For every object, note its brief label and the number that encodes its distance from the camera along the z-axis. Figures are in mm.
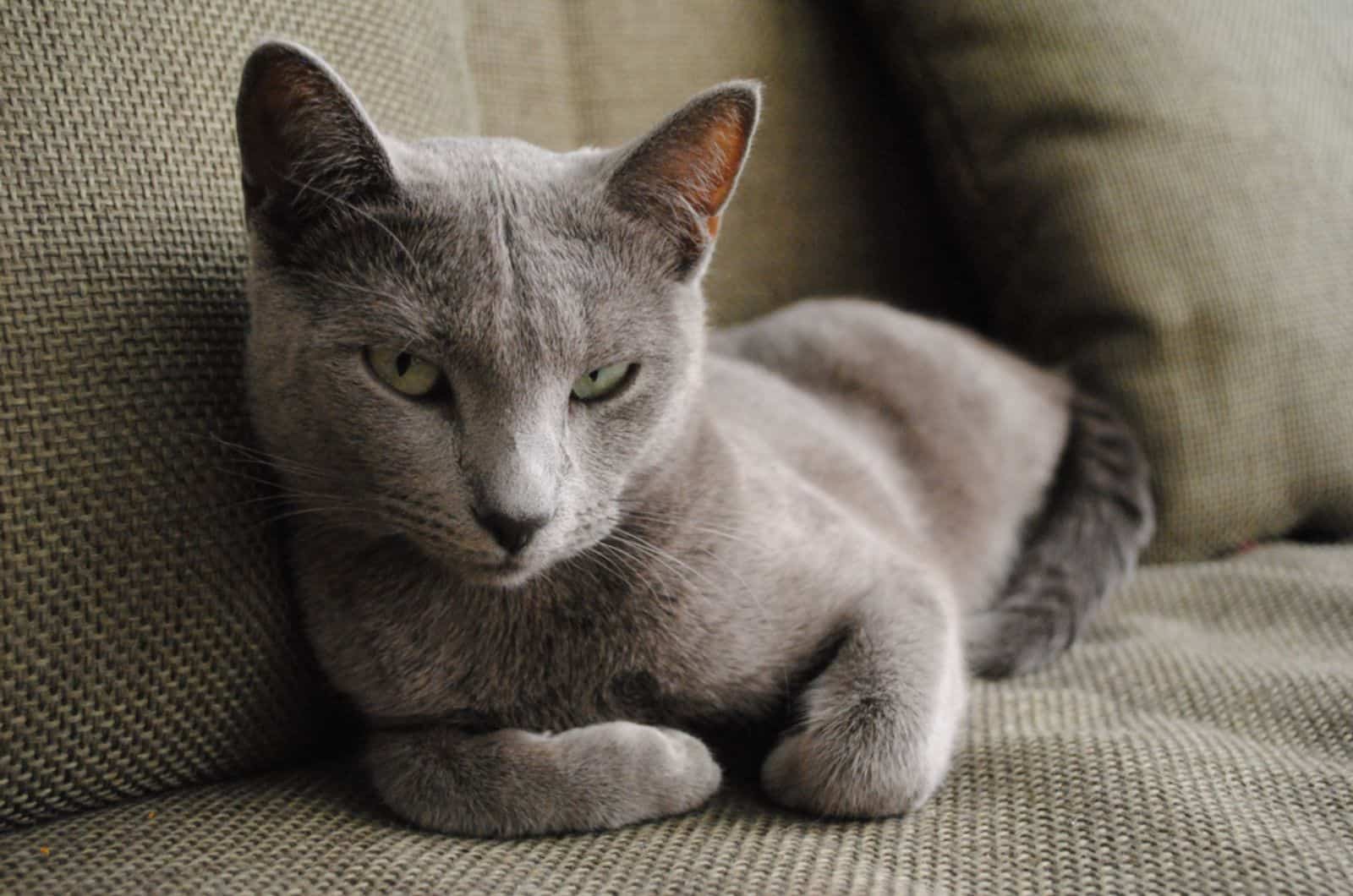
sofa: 531
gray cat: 534
